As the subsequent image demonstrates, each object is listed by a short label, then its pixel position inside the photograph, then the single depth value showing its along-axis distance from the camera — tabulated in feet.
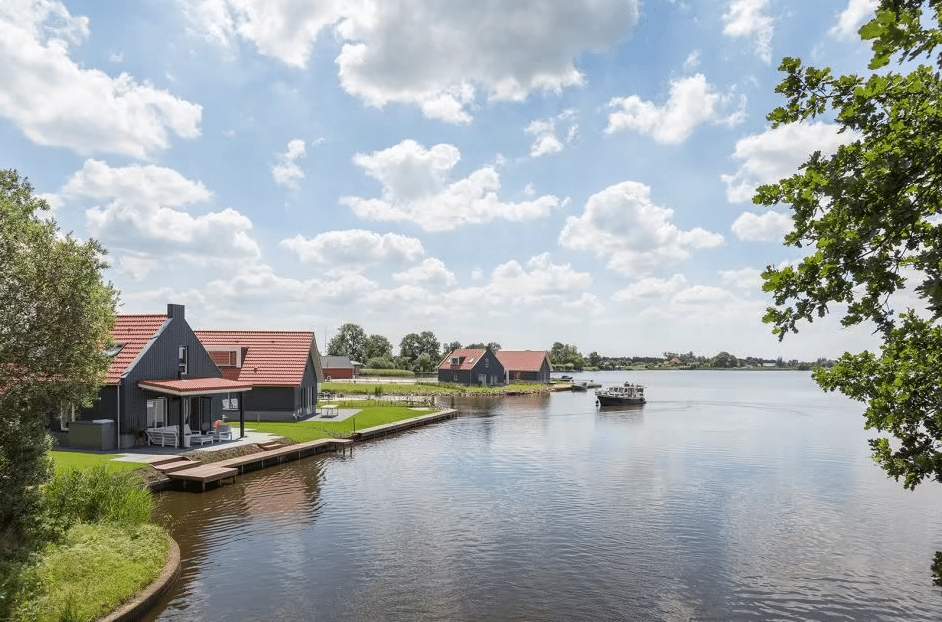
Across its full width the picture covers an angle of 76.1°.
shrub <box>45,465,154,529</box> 50.52
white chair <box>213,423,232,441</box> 104.12
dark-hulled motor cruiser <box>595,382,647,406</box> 243.81
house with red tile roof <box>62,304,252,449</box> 92.94
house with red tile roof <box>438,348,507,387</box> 315.58
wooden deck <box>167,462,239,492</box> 77.97
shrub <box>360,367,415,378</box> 404.16
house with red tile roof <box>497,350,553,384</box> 357.20
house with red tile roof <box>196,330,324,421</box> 138.82
